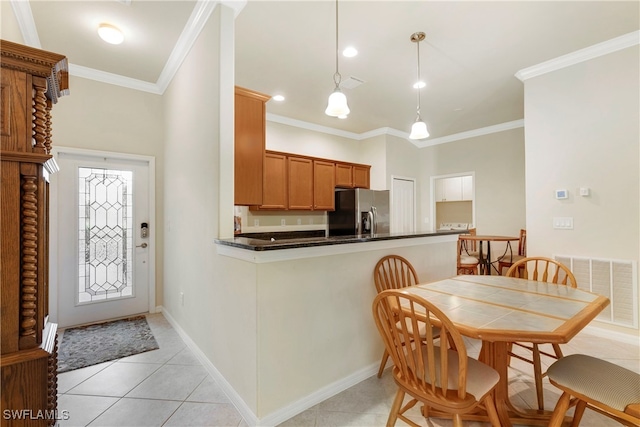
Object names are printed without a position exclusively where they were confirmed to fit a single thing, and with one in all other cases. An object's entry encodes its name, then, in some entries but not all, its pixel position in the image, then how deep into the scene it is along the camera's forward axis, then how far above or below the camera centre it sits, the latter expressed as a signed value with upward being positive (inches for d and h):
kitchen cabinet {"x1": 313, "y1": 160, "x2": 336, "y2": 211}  198.5 +21.2
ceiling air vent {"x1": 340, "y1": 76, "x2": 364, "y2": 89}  141.5 +67.3
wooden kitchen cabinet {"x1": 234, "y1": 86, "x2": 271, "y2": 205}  97.9 +24.4
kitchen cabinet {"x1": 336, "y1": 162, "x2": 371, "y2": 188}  211.2 +30.5
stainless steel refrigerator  198.8 +1.6
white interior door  229.1 +8.3
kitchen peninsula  66.7 -26.5
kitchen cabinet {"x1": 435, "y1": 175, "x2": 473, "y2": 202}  253.0 +23.2
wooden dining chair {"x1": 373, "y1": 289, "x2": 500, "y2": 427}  48.6 -30.7
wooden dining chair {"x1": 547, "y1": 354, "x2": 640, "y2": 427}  46.0 -30.2
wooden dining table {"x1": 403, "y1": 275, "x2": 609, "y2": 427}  48.4 -19.7
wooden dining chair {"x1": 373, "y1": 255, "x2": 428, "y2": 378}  89.0 -19.4
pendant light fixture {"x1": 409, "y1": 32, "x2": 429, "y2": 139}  110.4 +34.4
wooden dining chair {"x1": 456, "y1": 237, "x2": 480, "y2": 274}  170.2 -29.4
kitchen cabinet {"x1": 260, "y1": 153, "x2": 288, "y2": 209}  177.3 +21.4
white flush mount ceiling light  100.4 +65.5
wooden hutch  37.8 -2.4
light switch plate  124.4 -4.0
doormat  98.4 -48.9
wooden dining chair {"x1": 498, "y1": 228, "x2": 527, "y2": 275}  177.9 -26.9
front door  127.0 -9.4
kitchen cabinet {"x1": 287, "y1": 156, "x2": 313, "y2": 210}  187.2 +21.8
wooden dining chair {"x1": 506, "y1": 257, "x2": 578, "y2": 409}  70.4 -27.4
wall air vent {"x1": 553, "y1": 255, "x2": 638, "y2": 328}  110.4 -28.1
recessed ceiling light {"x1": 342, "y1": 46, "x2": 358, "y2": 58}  116.5 +67.8
